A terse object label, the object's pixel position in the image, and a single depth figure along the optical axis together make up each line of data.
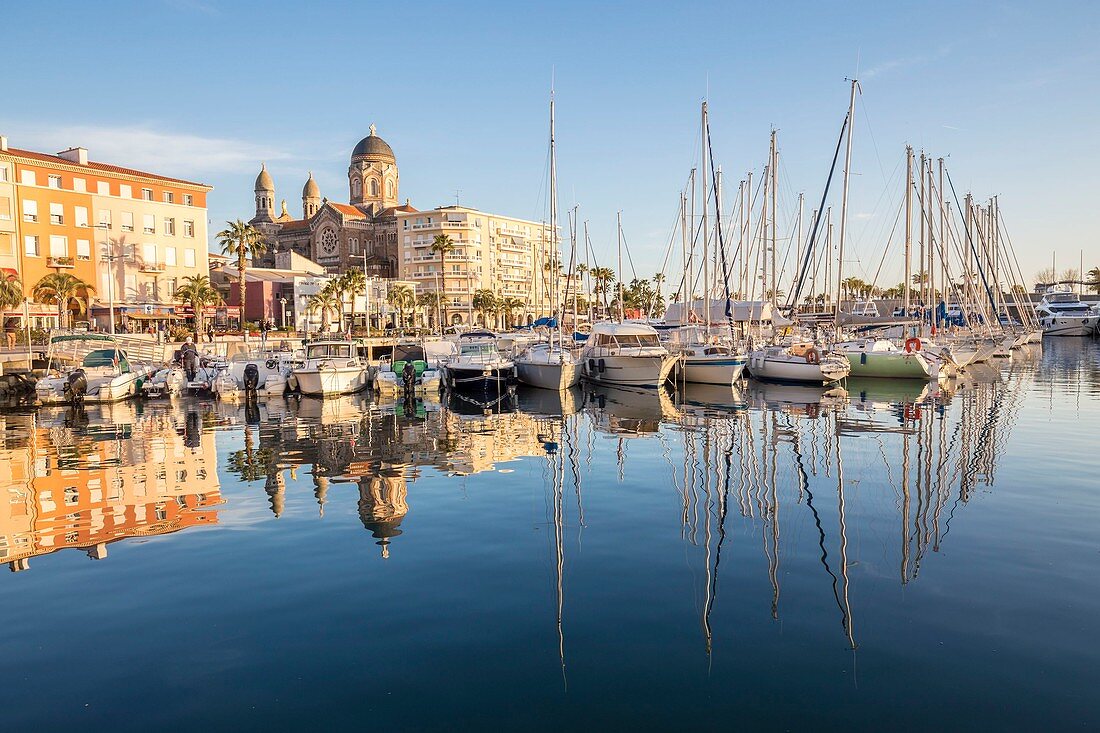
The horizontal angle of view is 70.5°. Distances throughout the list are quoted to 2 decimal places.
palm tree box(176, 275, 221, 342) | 58.33
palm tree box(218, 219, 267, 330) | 60.50
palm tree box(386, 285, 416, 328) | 93.69
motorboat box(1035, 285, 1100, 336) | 95.00
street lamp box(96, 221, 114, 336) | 60.92
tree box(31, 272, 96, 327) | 55.25
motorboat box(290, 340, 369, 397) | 37.31
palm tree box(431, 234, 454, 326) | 92.94
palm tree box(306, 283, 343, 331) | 77.12
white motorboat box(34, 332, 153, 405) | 34.78
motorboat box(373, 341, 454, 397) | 39.09
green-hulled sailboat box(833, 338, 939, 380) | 38.62
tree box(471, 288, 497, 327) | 102.81
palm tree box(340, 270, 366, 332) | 77.97
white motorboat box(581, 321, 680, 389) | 37.28
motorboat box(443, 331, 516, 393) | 39.12
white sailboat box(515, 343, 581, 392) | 37.59
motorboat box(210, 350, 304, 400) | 37.25
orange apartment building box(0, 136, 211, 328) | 57.53
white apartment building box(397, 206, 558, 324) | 110.50
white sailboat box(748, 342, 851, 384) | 37.53
